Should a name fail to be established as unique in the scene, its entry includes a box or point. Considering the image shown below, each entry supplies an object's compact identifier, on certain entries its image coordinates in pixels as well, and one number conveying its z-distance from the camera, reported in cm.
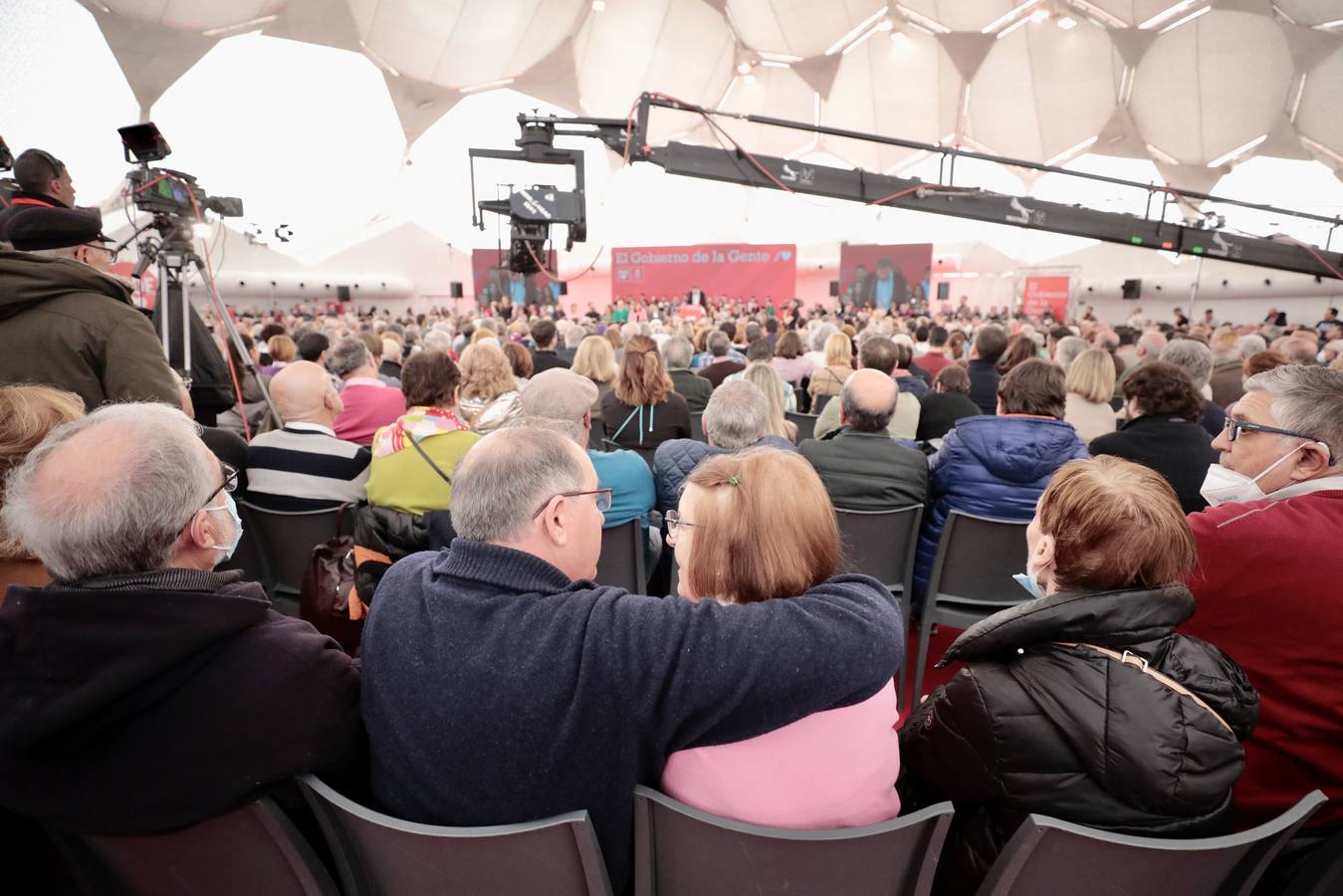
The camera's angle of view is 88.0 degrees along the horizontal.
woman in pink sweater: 116
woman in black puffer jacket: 113
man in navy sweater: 110
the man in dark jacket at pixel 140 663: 102
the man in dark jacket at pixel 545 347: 642
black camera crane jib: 592
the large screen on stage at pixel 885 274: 2064
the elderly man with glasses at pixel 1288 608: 149
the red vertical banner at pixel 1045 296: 1848
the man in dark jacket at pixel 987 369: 591
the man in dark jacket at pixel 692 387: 557
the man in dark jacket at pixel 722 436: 300
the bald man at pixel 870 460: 305
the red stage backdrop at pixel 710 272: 1942
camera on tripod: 329
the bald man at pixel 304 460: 289
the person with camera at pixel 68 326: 225
